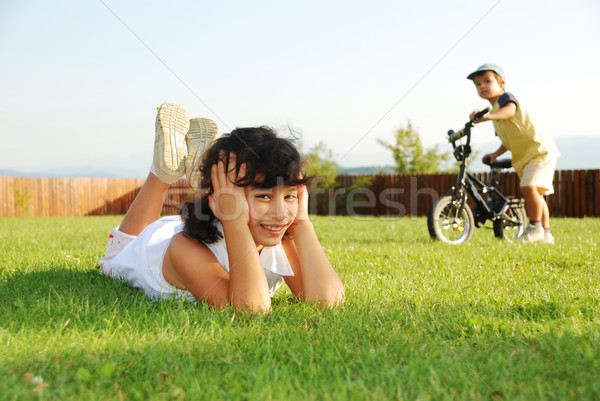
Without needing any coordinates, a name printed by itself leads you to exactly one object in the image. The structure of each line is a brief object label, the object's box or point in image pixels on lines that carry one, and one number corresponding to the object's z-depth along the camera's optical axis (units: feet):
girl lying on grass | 8.41
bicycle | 20.48
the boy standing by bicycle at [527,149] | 20.70
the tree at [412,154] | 81.10
